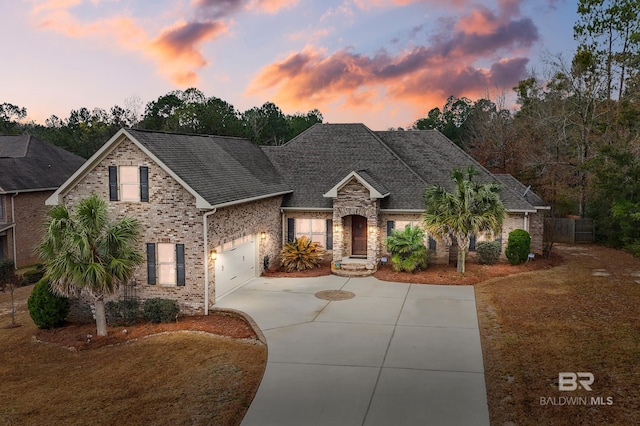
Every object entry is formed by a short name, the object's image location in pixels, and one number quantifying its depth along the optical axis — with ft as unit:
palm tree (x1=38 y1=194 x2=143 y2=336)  47.57
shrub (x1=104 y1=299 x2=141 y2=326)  53.52
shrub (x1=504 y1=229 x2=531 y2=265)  72.92
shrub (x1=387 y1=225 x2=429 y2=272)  69.36
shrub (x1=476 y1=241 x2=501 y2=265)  74.26
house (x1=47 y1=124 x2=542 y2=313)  53.67
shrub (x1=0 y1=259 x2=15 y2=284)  81.71
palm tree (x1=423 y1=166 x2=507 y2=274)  66.18
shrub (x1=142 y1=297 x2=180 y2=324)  52.08
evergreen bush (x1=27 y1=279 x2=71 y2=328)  52.75
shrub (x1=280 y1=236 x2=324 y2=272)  72.74
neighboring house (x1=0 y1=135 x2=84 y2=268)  93.35
